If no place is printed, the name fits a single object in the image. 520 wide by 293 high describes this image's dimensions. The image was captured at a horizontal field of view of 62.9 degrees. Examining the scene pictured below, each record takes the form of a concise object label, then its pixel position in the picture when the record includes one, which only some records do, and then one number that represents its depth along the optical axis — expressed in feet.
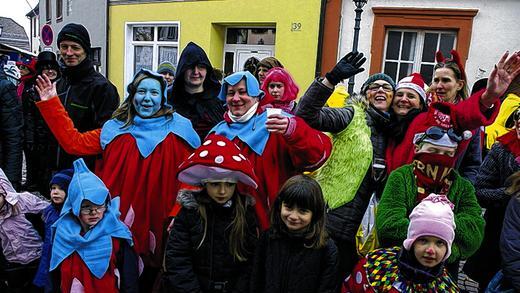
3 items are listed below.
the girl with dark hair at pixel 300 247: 7.41
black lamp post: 24.73
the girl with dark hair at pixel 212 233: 7.80
